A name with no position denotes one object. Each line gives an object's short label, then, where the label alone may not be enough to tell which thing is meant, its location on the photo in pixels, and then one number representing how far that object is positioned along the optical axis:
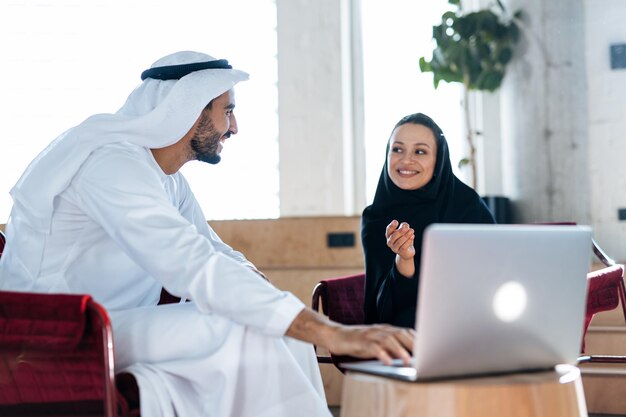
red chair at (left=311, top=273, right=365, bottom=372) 3.25
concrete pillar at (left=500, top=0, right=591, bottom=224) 5.32
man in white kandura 2.15
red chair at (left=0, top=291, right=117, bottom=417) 1.95
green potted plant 5.48
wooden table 1.60
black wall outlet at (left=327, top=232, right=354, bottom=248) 4.90
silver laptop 1.55
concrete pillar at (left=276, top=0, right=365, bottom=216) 5.73
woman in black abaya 3.24
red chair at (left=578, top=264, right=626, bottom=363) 3.20
